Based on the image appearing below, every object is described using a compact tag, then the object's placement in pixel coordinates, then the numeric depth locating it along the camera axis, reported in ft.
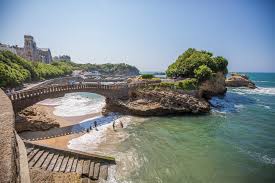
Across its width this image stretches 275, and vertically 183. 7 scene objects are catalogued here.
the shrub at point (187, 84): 138.76
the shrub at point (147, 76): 168.02
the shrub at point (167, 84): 136.36
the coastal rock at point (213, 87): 156.93
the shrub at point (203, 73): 153.58
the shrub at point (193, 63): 167.32
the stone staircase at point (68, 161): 50.08
